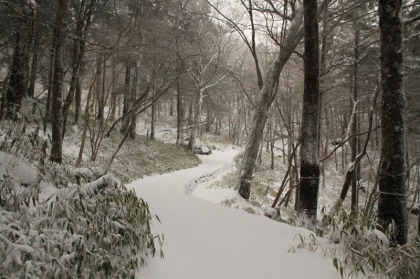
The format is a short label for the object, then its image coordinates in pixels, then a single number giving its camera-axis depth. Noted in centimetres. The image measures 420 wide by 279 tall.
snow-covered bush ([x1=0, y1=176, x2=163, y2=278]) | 188
